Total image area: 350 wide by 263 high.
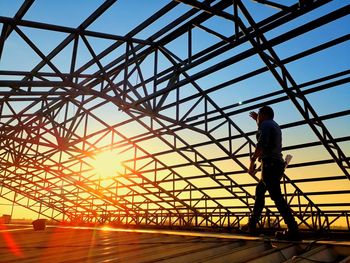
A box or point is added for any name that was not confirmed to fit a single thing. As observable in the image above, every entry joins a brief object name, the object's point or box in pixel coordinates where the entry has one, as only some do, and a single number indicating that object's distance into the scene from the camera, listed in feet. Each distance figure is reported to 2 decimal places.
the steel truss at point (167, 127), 20.47
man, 13.58
